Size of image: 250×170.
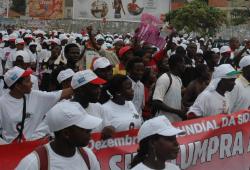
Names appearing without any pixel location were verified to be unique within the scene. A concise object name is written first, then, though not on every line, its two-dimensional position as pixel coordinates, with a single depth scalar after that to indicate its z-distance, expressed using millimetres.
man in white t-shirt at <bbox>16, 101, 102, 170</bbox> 3851
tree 38104
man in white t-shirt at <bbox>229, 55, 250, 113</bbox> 7496
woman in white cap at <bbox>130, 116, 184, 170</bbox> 3912
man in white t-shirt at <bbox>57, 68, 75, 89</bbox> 7276
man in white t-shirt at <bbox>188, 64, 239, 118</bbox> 6781
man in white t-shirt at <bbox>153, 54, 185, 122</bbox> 7572
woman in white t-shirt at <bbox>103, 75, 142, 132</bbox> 6265
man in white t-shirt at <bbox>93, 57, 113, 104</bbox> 7273
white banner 57223
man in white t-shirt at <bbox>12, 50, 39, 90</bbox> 9974
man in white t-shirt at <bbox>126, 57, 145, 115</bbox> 7880
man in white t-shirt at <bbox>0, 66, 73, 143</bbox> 6007
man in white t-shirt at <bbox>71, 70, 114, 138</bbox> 5575
